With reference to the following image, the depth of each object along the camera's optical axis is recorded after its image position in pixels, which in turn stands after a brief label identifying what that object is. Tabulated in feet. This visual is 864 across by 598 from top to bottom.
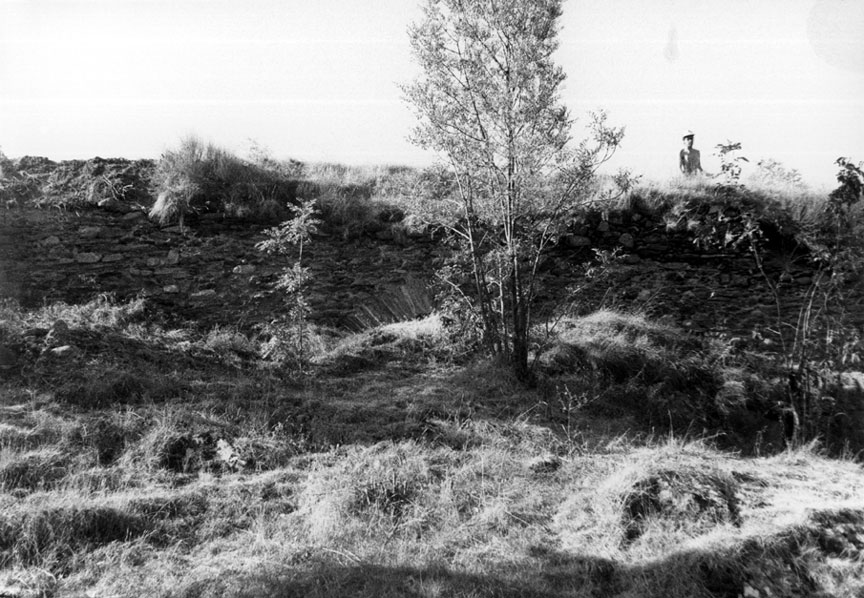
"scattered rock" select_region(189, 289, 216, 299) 27.81
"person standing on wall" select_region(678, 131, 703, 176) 39.93
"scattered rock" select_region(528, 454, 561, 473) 16.75
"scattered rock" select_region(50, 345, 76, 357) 21.44
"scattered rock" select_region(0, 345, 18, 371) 20.61
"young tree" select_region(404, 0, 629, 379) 23.56
